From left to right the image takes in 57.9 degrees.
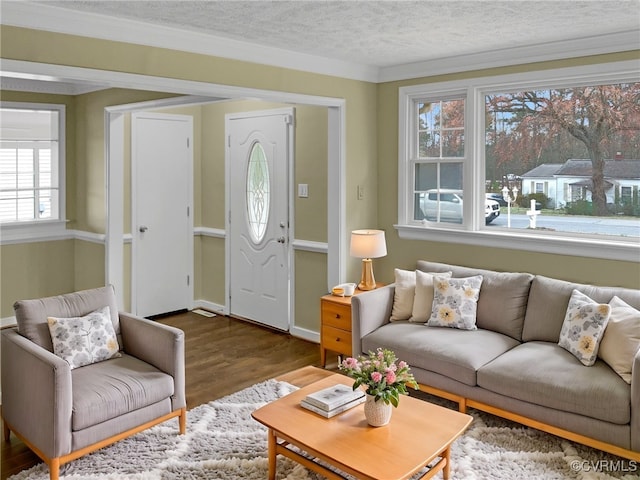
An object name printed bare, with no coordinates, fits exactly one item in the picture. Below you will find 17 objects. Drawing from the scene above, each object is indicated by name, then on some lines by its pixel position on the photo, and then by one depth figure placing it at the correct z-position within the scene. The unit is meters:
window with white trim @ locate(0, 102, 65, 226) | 5.84
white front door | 5.51
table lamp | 4.61
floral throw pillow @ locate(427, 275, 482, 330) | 4.05
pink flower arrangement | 2.70
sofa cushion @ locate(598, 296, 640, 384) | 3.15
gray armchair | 2.84
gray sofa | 3.03
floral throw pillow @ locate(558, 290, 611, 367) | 3.33
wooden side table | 4.48
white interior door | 5.92
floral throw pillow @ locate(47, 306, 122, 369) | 3.29
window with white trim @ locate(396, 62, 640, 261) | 3.93
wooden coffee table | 2.46
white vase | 2.76
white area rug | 2.98
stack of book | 2.90
